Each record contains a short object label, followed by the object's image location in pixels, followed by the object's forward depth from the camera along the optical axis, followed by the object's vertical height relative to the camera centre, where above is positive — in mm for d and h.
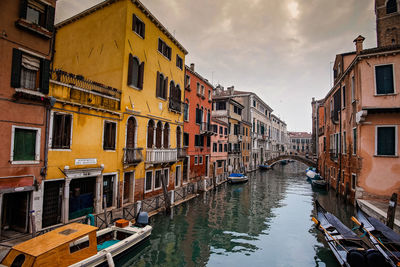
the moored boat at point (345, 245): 6766 -3383
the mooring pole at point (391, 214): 9385 -2649
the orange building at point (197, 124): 20484 +2068
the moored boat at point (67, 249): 5750 -3006
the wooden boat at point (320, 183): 24047 -3750
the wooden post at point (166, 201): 13375 -3396
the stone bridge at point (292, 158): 39131 -2104
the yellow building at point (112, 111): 9602 +1755
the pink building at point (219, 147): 26641 -111
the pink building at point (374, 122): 13688 +1816
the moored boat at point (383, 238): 7371 -3260
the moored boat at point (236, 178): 25867 -3703
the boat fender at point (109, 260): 7177 -3765
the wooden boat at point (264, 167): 40850 -3553
